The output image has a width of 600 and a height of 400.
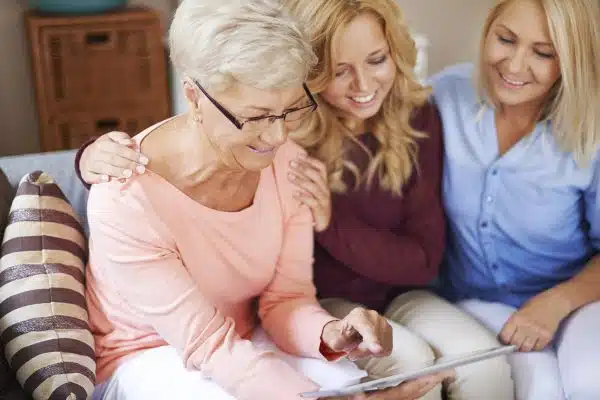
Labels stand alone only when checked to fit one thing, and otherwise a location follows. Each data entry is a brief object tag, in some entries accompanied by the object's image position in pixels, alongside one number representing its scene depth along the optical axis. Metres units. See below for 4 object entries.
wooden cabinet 3.17
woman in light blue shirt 2.17
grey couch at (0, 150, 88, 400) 2.26
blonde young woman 2.11
